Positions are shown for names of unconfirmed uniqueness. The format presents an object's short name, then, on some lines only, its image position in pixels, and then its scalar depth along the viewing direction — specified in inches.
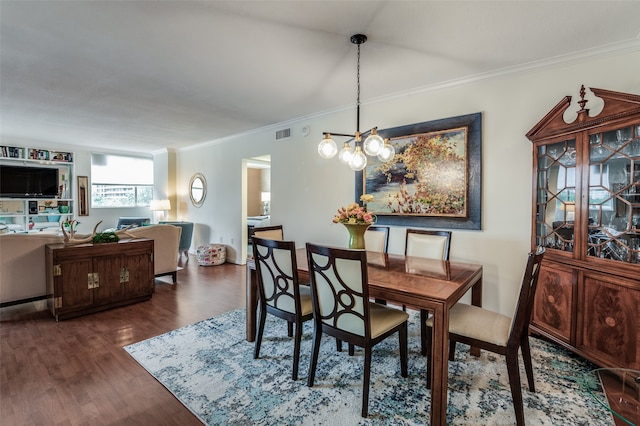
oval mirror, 258.0
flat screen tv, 236.2
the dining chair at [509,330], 65.6
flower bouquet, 97.5
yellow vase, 97.0
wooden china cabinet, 79.3
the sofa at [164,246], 169.5
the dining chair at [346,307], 70.2
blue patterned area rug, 70.4
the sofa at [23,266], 128.0
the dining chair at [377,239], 123.7
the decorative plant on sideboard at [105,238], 137.9
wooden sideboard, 124.5
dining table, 65.0
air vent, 189.3
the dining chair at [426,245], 107.3
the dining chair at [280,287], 83.8
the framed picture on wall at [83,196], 270.4
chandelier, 92.6
